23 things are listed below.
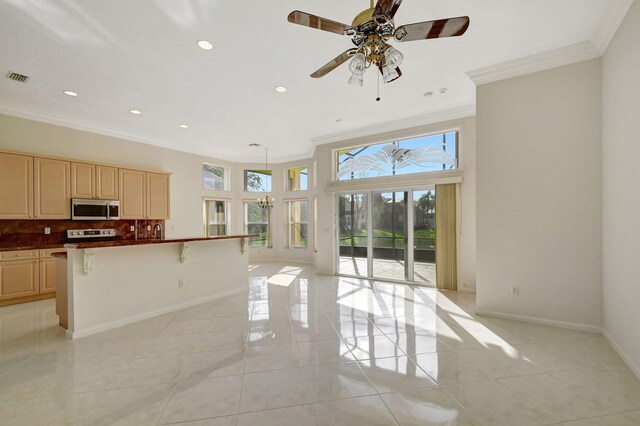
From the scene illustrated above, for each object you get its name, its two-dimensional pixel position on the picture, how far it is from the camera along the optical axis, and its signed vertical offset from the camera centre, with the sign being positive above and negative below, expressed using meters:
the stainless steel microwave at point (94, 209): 5.14 +0.09
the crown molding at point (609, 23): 2.53 +1.92
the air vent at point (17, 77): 3.61 +1.90
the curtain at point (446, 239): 5.21 -0.57
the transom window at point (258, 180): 8.98 +1.08
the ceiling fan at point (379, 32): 1.88 +1.35
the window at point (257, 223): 8.98 -0.38
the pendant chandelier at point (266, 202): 7.62 +0.28
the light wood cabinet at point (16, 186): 4.45 +0.47
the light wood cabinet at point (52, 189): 4.77 +0.46
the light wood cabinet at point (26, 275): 4.42 -1.05
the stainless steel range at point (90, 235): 5.24 -0.44
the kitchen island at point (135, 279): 3.26 -0.97
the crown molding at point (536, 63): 3.23 +1.91
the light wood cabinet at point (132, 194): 5.84 +0.43
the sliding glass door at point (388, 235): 5.63 -0.55
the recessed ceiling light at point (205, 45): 3.03 +1.94
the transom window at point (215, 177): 8.01 +1.09
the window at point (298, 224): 8.59 -0.42
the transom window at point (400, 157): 5.36 +1.17
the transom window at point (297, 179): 8.62 +1.08
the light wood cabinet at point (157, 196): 6.30 +0.41
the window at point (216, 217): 8.01 -0.15
